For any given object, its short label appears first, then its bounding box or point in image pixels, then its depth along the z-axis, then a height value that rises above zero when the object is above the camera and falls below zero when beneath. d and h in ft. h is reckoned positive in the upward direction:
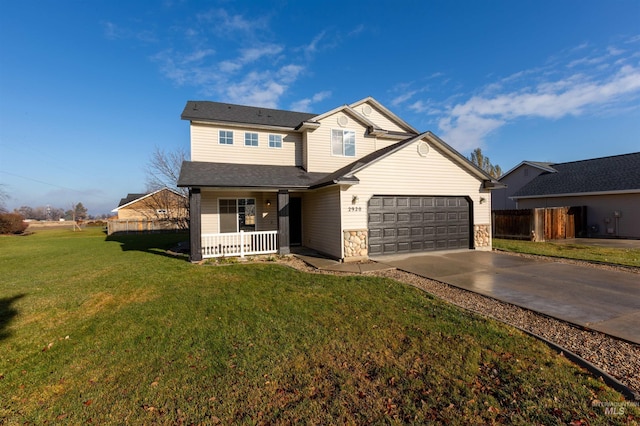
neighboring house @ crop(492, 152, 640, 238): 54.60 +4.33
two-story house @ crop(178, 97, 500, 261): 34.68 +3.85
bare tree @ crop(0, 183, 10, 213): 98.94 +4.63
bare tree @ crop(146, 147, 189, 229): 75.25 +5.21
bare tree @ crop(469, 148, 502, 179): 158.67 +28.94
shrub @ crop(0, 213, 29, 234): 89.97 -0.50
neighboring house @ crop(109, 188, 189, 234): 84.69 +2.69
